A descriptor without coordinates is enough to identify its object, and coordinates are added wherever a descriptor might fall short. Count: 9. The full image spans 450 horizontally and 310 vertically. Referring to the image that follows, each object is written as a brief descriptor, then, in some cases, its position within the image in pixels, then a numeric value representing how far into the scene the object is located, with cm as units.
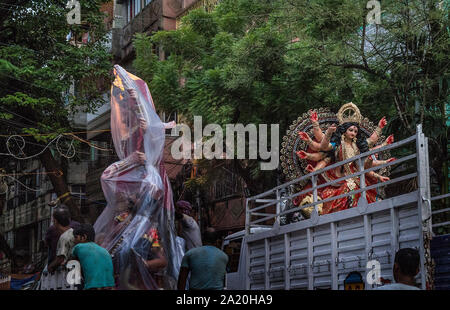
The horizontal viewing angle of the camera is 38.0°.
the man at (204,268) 630
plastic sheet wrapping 709
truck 626
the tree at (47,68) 1741
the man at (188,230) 902
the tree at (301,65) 1166
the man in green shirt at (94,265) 580
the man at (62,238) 689
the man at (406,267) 456
